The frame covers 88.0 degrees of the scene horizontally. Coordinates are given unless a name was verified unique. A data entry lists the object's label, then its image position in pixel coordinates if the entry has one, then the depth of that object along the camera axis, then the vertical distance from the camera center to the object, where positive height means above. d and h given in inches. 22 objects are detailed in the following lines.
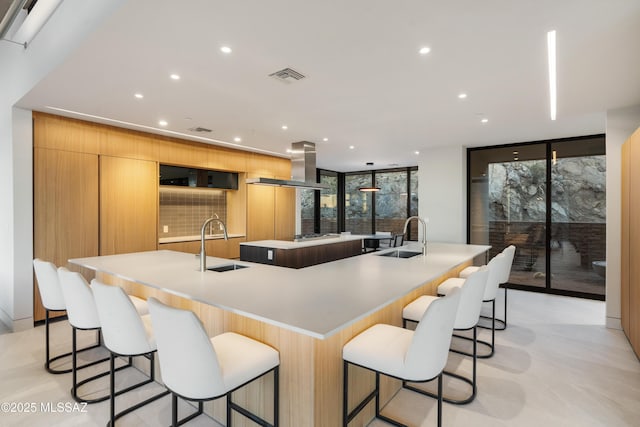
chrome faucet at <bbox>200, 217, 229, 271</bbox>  102.9 -14.2
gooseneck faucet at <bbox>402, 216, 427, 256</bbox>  144.7 -16.1
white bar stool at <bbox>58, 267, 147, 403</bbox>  85.9 -24.2
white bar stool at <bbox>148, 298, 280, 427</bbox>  53.7 -26.2
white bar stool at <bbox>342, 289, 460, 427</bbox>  60.8 -27.4
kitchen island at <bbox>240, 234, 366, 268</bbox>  181.2 -22.7
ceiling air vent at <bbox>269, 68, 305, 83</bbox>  105.7 +45.0
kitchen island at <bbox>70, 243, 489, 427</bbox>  63.8 -19.0
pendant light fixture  332.5 +23.6
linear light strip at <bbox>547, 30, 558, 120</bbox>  85.4 +44.8
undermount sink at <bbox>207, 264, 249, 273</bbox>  110.5 -18.6
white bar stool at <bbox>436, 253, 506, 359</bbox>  115.0 -26.5
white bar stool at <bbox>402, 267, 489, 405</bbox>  83.2 -26.6
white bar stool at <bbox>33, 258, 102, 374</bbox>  102.0 -23.4
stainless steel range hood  211.9 +31.7
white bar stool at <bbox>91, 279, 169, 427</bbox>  70.7 -24.9
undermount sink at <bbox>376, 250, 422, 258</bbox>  149.9 -18.9
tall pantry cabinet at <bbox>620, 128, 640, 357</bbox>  117.0 -11.6
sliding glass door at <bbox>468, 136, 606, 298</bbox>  198.5 +2.0
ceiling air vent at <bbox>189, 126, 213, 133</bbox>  179.6 +45.9
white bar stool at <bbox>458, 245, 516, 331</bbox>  129.5 -25.3
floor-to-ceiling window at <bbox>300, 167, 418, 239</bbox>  346.6 +10.6
